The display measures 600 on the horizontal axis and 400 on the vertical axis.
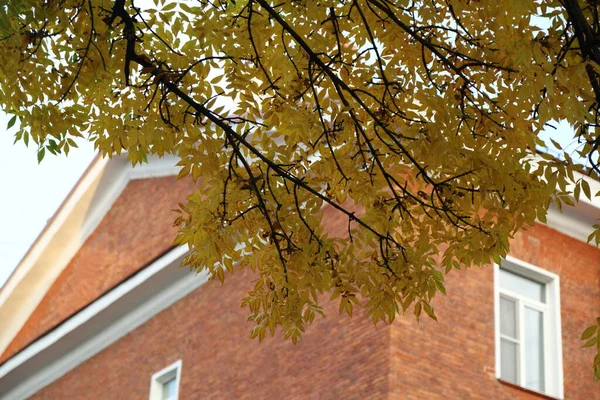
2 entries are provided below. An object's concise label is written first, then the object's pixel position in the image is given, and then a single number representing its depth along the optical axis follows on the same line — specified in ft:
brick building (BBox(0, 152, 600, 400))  46.01
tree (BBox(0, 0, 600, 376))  21.48
